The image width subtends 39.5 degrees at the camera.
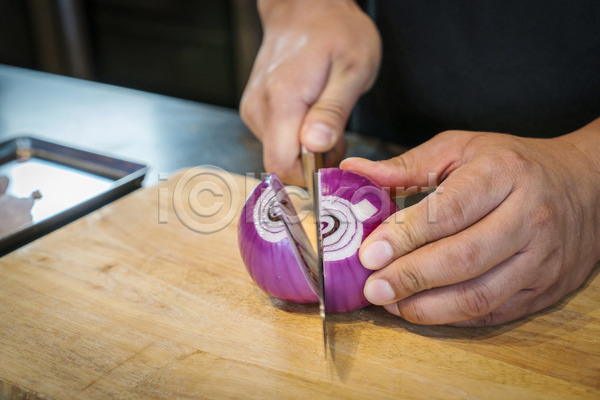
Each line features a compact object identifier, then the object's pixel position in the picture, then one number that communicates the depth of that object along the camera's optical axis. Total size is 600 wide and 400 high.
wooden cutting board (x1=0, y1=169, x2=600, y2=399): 0.37
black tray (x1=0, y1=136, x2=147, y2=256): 0.50
